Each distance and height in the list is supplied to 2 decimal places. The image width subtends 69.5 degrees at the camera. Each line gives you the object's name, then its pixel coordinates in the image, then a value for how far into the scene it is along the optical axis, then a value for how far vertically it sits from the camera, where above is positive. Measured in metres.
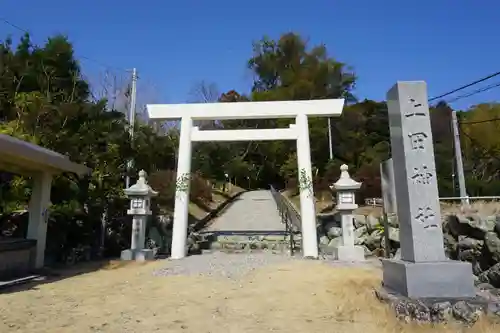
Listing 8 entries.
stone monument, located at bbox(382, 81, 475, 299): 4.46 +0.12
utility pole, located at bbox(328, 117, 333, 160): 24.05 +5.58
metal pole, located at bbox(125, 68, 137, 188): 12.71 +4.68
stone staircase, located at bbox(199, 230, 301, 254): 11.60 -0.62
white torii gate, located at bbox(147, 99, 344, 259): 10.69 +3.21
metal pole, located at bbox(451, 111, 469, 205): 12.96 +2.28
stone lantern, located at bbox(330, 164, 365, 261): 9.59 +0.18
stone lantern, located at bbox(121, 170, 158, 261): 10.26 +0.31
